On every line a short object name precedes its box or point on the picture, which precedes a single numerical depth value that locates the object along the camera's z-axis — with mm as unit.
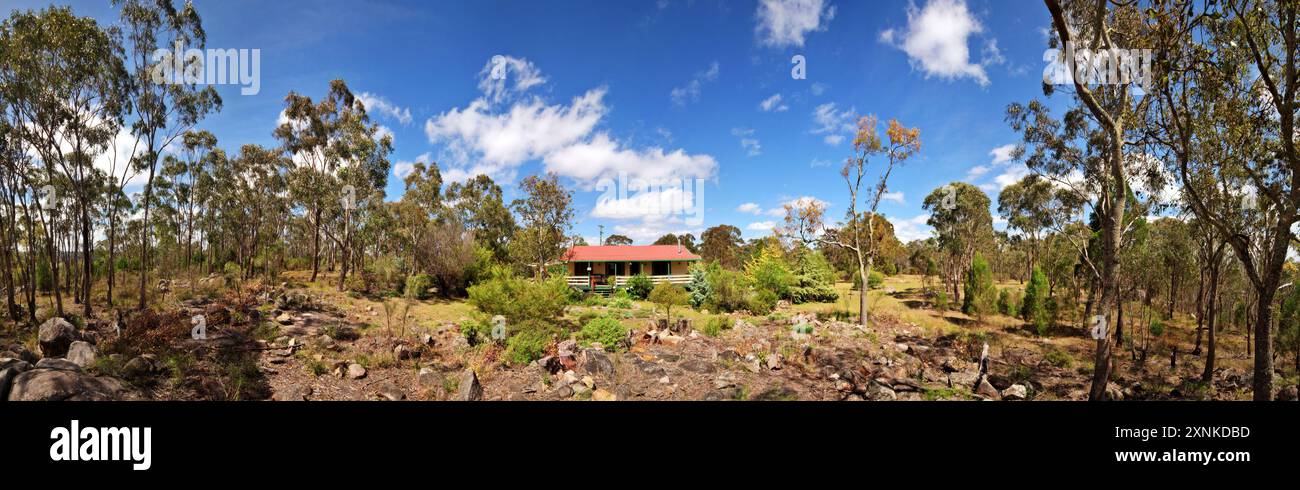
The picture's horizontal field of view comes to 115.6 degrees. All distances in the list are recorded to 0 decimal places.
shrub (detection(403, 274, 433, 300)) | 18234
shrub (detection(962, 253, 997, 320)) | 18250
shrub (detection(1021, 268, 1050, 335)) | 15879
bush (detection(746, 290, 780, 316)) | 17203
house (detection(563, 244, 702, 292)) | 31672
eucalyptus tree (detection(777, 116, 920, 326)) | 14141
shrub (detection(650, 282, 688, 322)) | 19469
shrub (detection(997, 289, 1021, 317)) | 18531
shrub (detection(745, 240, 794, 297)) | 22391
